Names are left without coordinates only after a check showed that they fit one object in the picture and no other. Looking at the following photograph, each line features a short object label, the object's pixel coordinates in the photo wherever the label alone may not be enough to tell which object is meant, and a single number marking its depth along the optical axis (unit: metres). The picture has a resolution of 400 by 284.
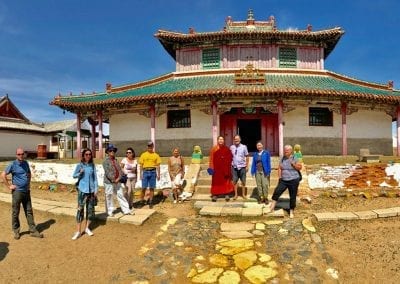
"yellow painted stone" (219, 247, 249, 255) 5.47
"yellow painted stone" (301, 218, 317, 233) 6.32
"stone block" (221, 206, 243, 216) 7.33
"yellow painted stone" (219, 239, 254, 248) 5.71
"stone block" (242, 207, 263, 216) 7.25
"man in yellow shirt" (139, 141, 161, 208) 8.28
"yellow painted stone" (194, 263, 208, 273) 4.98
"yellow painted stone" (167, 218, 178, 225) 6.96
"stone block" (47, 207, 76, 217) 7.76
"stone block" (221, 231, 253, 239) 6.09
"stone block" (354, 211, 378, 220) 7.04
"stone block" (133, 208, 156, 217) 7.54
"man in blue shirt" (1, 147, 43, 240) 6.31
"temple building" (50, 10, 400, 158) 14.95
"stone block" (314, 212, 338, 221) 6.84
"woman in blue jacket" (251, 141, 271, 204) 7.85
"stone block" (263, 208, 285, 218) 7.14
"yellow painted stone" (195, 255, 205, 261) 5.32
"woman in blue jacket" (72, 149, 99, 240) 6.40
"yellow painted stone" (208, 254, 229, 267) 5.11
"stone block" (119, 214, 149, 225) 6.91
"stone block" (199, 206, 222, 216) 7.44
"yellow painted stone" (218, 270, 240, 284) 4.62
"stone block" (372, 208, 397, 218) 7.22
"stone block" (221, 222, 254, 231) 6.49
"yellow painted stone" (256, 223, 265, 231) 6.45
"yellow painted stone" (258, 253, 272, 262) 5.17
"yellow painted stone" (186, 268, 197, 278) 4.85
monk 8.52
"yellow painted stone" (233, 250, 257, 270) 5.04
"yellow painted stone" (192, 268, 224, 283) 4.69
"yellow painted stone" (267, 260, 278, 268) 4.99
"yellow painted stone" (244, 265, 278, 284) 4.64
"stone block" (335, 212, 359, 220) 6.91
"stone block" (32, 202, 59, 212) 8.20
